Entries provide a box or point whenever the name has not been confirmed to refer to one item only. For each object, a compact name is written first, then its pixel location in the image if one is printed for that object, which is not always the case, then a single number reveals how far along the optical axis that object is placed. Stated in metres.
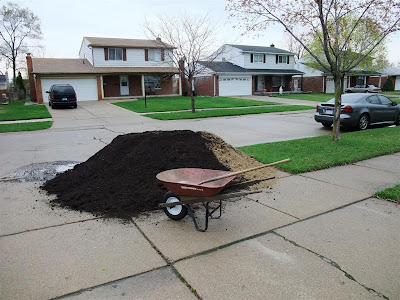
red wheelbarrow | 3.89
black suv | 24.80
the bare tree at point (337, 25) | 8.64
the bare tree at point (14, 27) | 42.47
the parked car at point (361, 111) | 12.53
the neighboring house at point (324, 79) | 46.66
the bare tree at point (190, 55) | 21.15
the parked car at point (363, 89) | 43.19
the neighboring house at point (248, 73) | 38.69
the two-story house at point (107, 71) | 31.20
